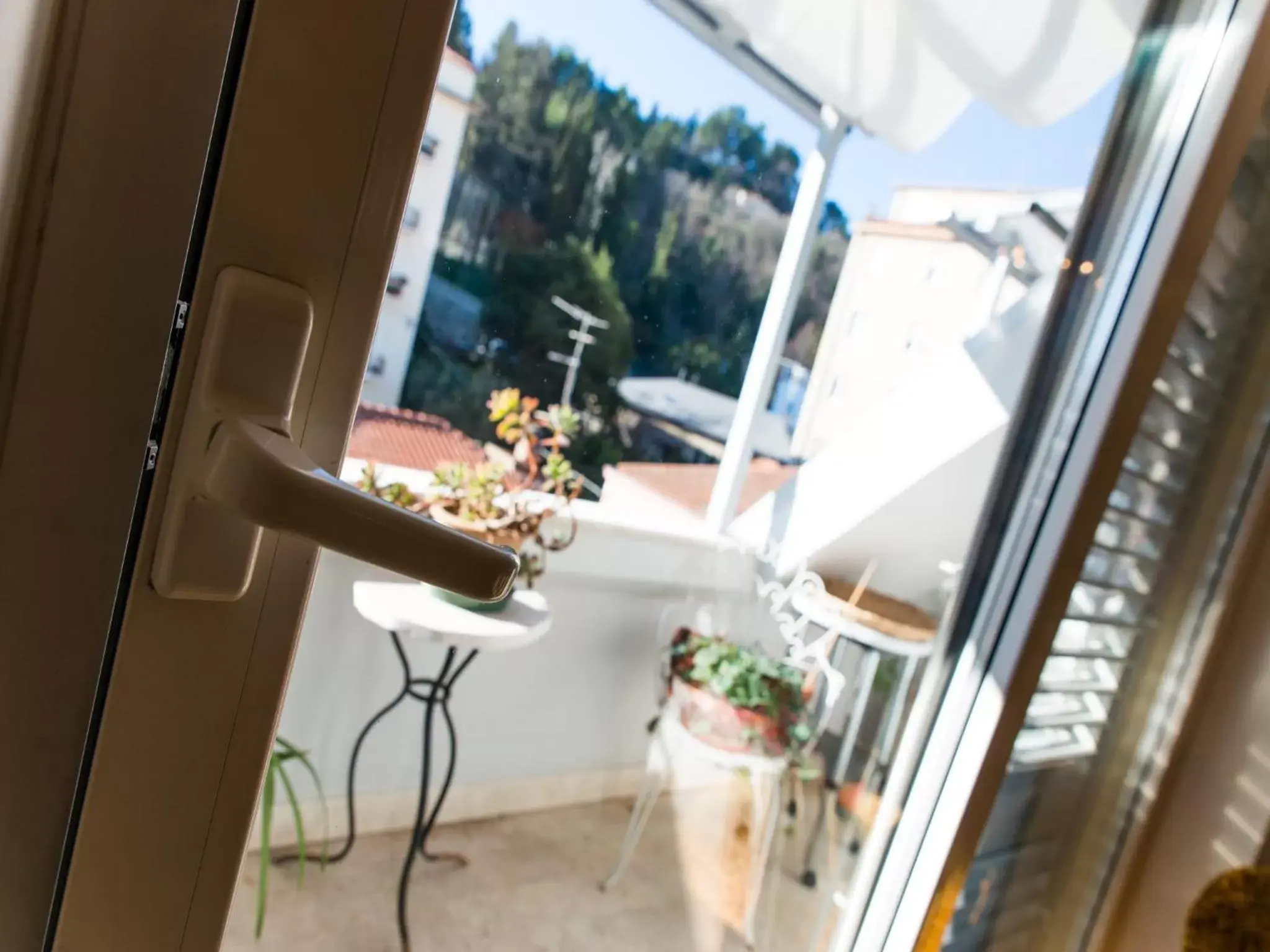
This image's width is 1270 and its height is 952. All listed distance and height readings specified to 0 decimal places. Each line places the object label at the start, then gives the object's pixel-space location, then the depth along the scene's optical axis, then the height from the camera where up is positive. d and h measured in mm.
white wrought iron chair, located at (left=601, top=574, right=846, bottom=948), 1287 -590
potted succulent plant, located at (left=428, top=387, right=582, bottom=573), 809 -173
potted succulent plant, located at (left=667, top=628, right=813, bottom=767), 1301 -484
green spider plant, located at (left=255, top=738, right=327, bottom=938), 900 -601
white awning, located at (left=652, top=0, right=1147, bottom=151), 923 +443
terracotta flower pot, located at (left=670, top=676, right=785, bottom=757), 1328 -536
